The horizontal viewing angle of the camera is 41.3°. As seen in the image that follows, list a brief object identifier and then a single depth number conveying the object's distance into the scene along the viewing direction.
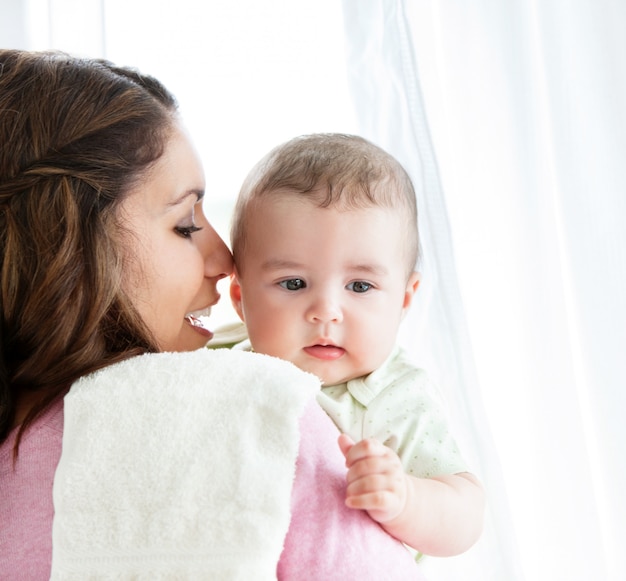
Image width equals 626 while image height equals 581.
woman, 0.87
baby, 1.28
